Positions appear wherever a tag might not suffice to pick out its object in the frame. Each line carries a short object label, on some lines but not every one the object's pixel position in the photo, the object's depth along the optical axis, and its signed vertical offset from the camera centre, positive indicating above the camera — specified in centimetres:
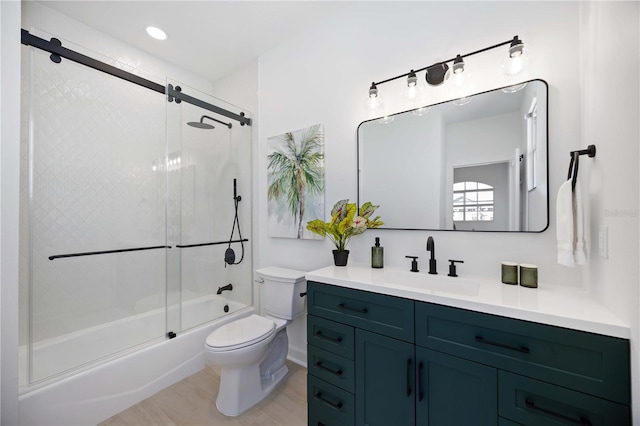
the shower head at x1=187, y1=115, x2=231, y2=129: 242 +85
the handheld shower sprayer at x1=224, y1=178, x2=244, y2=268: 267 -23
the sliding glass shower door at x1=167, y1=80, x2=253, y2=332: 228 +3
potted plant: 175 -7
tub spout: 260 -72
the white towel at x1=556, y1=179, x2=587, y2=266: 107 -6
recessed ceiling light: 228 +159
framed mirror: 136 +30
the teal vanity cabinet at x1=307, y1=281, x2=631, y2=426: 86 -61
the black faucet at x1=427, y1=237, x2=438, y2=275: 153 -26
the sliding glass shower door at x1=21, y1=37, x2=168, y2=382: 192 +0
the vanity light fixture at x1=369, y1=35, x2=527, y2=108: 132 +81
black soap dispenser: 173 -28
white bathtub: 149 -103
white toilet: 167 -85
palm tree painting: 216 +28
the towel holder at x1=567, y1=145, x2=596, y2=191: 105 +22
